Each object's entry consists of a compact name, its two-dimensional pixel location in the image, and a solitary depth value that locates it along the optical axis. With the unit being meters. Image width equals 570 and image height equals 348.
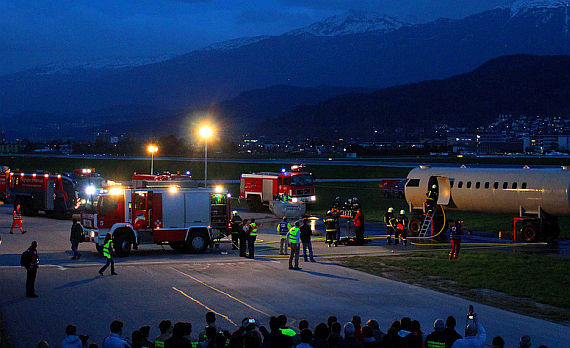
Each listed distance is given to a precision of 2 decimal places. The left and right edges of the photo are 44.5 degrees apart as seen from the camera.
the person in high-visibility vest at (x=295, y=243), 23.28
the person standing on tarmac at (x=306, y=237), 24.91
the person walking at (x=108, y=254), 21.86
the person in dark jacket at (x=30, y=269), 18.73
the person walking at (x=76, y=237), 25.14
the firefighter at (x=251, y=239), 25.69
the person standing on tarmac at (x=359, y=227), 29.04
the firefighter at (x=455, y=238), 25.27
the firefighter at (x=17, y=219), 33.06
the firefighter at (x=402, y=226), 29.62
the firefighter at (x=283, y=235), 26.98
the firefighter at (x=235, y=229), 27.86
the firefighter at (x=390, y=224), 30.12
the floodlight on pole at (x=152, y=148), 47.87
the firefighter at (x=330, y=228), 29.06
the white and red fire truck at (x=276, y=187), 44.53
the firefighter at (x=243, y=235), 25.99
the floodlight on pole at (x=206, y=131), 39.96
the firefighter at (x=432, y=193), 36.15
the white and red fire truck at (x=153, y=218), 25.70
